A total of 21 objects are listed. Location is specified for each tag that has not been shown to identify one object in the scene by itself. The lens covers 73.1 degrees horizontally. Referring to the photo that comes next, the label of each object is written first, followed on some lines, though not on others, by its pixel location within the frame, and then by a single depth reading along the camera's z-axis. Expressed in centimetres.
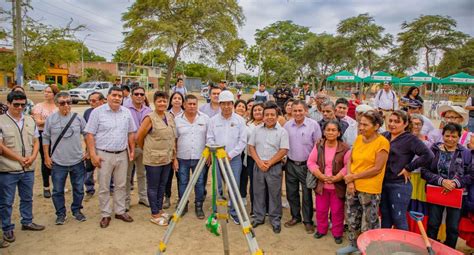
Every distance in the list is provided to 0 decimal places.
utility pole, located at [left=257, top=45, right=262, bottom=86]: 3575
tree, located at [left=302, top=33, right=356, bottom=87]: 3762
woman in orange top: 346
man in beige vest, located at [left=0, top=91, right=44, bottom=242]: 376
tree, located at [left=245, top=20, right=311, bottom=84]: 3653
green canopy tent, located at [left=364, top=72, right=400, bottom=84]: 2038
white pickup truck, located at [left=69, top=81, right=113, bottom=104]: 2066
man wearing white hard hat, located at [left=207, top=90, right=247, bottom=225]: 445
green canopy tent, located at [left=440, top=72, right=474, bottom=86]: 1804
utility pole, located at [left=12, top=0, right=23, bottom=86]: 1407
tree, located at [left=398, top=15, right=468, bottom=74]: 2905
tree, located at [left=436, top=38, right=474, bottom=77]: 2977
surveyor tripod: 260
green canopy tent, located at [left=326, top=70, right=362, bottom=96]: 2147
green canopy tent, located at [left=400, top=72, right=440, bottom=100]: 1875
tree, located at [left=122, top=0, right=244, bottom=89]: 2017
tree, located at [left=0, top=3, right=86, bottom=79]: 1833
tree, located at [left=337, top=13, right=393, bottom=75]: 3472
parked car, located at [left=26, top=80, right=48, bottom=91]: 3544
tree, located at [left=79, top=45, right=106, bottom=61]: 8509
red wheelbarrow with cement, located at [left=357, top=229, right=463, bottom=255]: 282
